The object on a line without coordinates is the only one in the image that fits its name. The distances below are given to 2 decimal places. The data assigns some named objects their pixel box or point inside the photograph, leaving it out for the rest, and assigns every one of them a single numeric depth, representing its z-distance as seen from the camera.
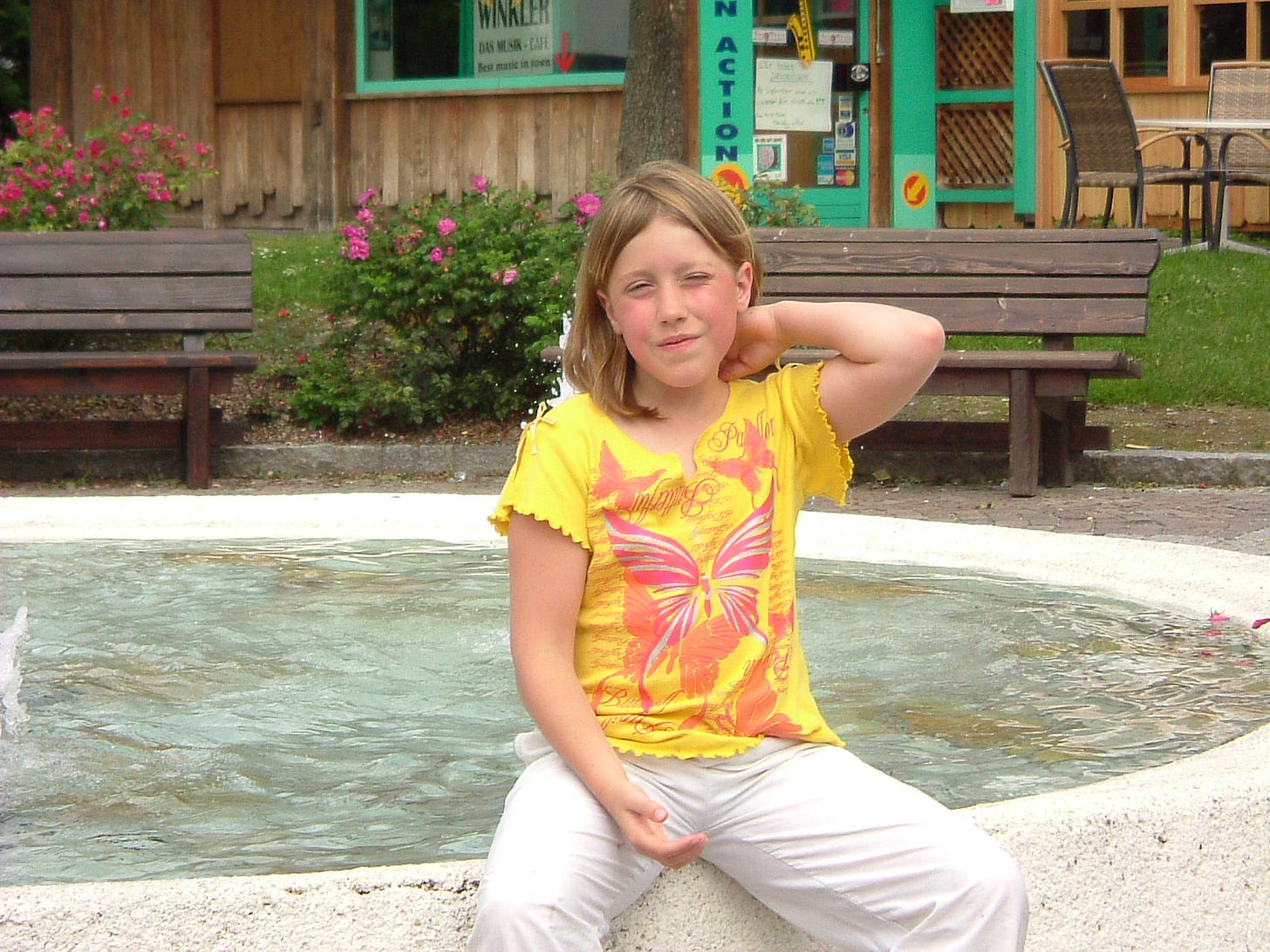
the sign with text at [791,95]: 13.82
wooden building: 13.93
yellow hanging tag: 13.81
